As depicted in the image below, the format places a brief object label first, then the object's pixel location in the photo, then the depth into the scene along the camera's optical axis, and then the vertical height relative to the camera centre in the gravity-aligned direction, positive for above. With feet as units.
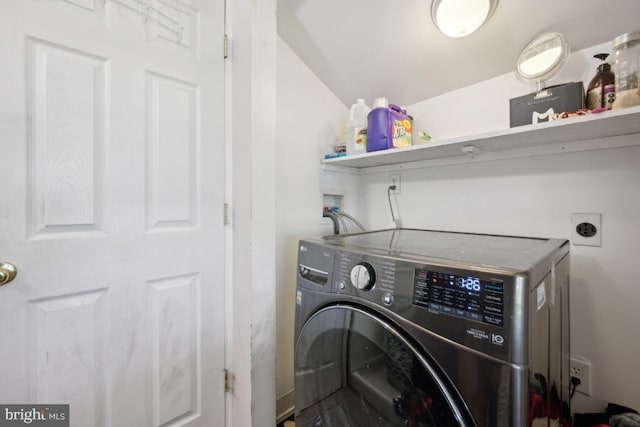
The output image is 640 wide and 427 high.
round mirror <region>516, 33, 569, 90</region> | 3.34 +2.00
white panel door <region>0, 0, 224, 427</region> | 2.68 +0.01
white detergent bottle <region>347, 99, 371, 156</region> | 4.60 +1.44
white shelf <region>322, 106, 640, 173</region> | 2.73 +0.92
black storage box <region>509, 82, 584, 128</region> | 3.09 +1.32
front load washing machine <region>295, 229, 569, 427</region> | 1.68 -0.96
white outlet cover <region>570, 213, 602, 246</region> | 3.30 -0.22
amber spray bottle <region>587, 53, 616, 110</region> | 2.87 +1.37
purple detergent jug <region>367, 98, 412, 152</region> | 4.21 +1.34
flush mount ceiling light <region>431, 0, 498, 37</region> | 3.47 +2.65
